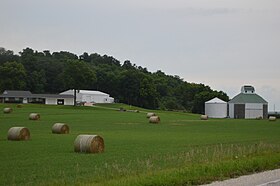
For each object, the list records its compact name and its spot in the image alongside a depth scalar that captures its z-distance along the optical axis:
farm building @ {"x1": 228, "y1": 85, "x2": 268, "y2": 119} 140.75
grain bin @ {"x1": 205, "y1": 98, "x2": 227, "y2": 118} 141.50
